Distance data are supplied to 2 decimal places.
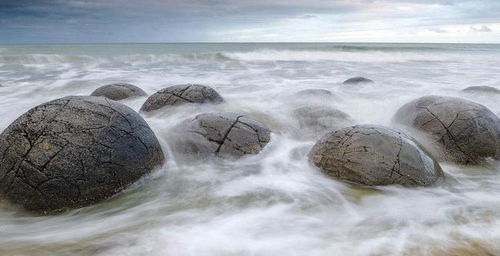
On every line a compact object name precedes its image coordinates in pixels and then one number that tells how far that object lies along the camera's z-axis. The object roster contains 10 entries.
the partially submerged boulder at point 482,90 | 9.02
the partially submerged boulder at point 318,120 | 6.24
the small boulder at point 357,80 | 11.51
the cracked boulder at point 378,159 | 4.17
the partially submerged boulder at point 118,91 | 8.10
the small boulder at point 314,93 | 9.00
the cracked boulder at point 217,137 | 4.97
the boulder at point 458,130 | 5.12
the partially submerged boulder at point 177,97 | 6.86
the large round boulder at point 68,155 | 3.55
